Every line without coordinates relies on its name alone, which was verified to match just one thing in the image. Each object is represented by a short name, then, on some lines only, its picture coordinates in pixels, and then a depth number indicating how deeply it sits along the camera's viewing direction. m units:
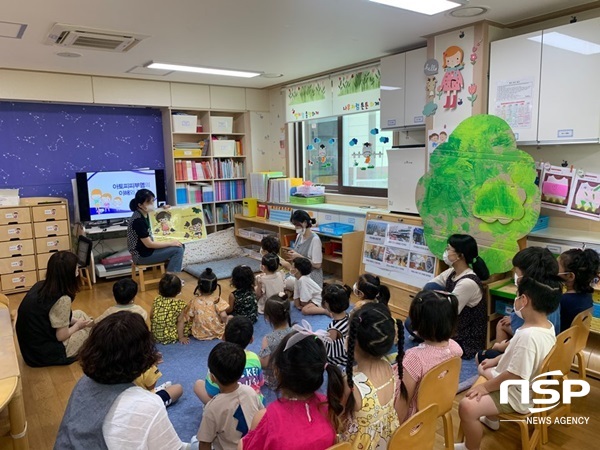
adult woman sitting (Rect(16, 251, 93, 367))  2.95
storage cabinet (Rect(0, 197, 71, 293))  4.77
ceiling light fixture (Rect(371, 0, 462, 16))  2.91
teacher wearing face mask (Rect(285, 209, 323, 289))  4.36
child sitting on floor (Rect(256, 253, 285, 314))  3.87
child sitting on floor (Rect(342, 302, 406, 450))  1.47
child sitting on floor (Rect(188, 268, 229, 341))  3.49
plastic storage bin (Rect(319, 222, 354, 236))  4.66
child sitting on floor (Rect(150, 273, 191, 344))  3.39
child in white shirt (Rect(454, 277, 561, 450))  1.88
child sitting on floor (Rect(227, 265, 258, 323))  3.52
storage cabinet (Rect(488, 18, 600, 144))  2.90
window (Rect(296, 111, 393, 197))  5.02
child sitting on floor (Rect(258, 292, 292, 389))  2.58
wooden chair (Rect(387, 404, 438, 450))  1.37
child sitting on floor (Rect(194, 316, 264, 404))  2.26
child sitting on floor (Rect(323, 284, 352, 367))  2.65
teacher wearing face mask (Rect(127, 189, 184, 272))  4.75
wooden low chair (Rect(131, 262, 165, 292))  4.87
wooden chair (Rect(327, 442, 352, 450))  1.16
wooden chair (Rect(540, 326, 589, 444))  1.89
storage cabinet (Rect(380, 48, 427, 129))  3.96
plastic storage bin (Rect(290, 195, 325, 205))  5.47
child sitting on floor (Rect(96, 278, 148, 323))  3.04
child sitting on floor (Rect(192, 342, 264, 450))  1.84
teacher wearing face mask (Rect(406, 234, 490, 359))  3.03
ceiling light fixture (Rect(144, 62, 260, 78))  4.70
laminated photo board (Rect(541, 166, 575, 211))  3.19
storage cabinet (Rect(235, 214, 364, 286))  4.61
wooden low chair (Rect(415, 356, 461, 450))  1.70
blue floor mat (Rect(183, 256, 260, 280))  5.46
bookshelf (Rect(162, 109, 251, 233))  5.90
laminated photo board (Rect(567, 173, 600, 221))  3.05
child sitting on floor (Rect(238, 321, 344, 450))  1.32
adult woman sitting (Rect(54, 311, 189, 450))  1.30
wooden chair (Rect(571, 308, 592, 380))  2.10
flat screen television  5.26
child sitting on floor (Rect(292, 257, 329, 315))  3.99
